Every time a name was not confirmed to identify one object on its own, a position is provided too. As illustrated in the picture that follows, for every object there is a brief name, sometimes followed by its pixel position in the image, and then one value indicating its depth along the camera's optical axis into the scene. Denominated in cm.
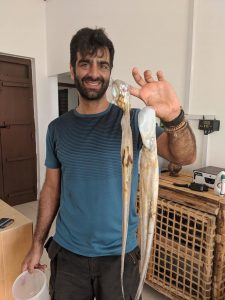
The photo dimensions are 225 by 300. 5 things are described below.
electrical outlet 192
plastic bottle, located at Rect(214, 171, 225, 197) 156
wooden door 348
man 96
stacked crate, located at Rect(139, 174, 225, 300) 152
